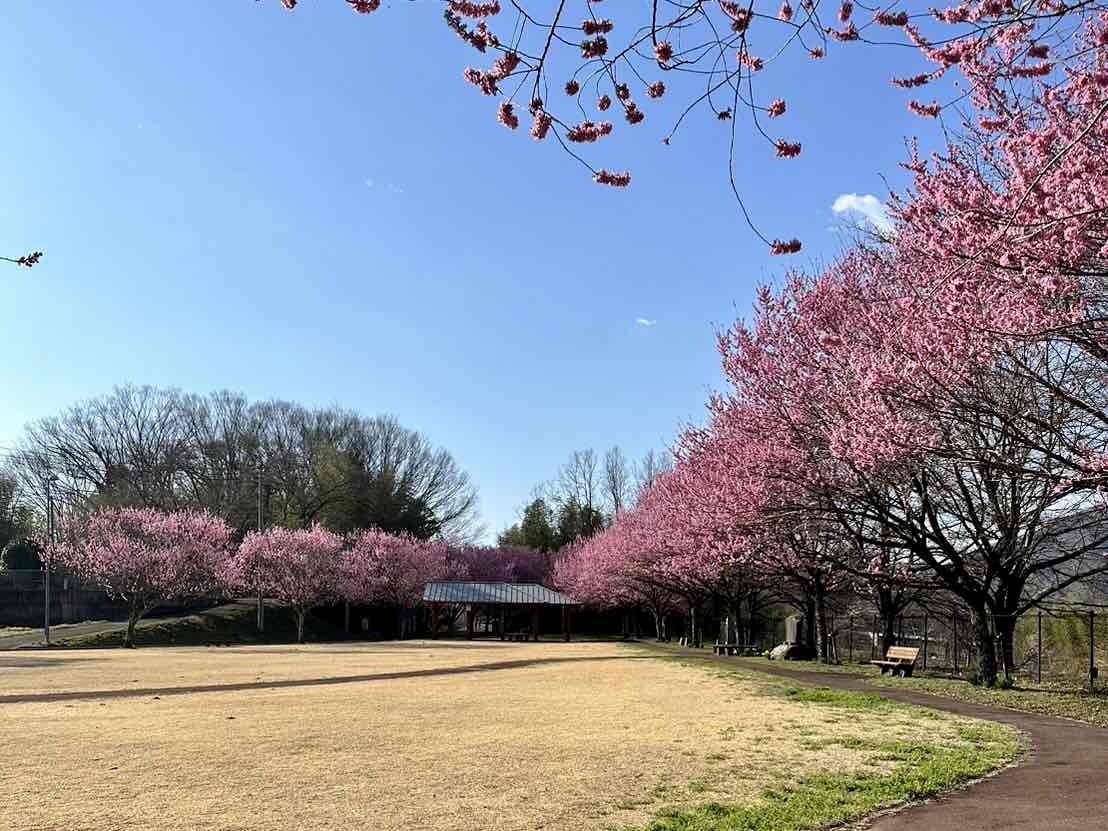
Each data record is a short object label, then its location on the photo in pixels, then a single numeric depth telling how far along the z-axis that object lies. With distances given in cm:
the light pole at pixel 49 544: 4512
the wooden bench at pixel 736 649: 3391
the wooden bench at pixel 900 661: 2050
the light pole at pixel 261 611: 5234
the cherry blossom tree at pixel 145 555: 4109
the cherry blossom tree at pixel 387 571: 5625
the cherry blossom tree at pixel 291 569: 4828
